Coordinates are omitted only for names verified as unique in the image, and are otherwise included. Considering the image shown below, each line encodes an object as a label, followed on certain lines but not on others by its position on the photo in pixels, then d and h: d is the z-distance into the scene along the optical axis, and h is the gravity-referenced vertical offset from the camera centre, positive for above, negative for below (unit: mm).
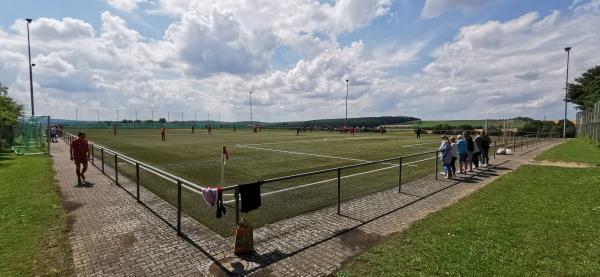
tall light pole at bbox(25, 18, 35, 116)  30359 +4597
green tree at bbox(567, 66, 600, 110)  50719 +6199
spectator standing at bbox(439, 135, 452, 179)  12258 -1037
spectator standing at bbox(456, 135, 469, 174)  13222 -1027
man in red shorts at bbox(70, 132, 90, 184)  11219 -946
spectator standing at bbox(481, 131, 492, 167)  15164 -992
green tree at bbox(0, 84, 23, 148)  23203 +392
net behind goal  21481 -923
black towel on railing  5594 -1199
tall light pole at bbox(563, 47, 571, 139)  47603 +6185
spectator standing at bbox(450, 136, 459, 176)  12695 -1122
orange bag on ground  5324 -1807
